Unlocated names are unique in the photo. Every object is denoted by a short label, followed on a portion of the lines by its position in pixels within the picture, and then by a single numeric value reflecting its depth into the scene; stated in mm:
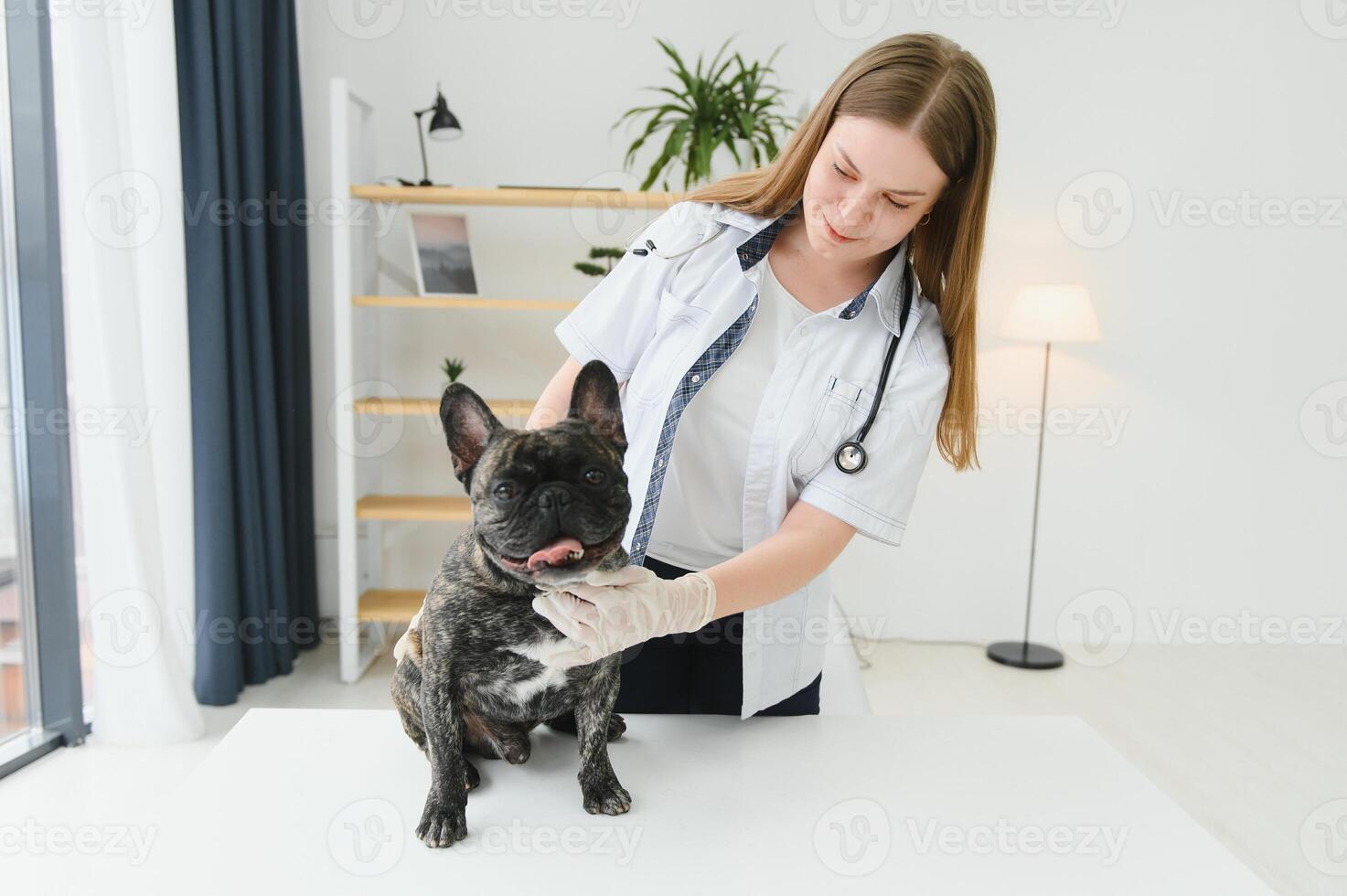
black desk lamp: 3363
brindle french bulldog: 942
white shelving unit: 3270
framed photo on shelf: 3461
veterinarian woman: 1305
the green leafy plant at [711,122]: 3109
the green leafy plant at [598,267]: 3338
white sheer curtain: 2549
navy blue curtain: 2988
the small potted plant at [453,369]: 3436
